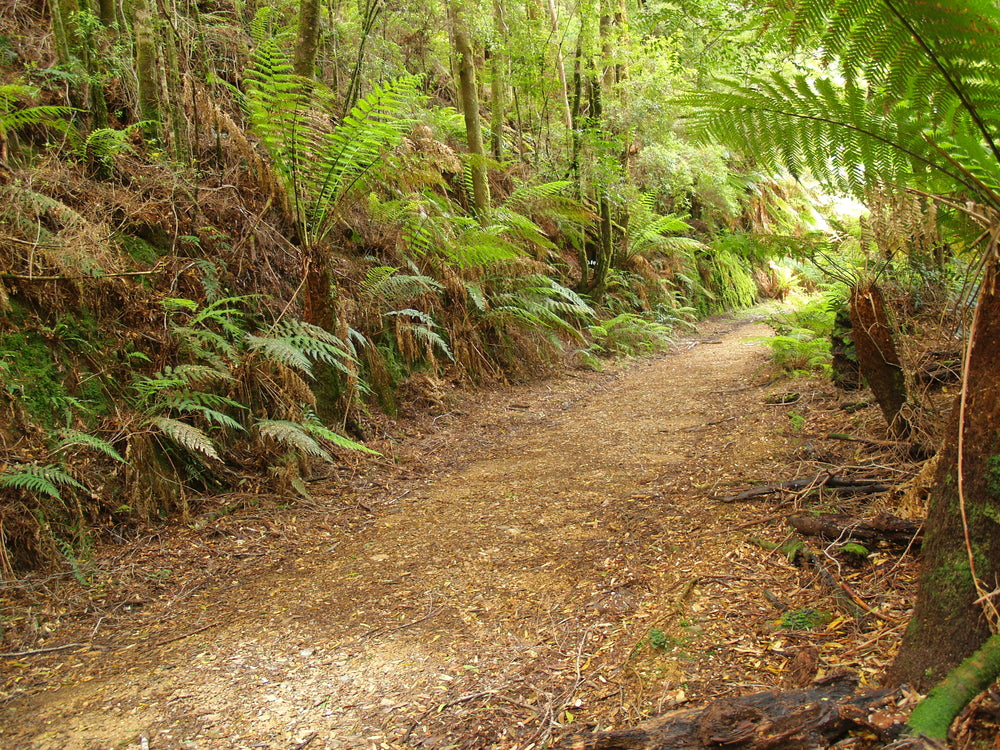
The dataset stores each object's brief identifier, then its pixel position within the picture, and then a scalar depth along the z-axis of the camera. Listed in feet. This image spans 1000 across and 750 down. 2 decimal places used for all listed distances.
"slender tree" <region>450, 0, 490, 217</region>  22.70
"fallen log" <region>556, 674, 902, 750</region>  4.24
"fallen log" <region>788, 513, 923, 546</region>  6.84
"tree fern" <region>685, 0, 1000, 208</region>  5.21
